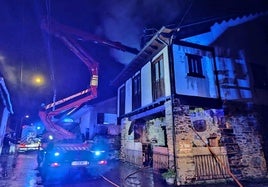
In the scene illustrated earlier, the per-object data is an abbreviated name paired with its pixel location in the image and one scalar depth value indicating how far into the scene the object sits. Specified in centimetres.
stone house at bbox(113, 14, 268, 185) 946
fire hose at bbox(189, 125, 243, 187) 936
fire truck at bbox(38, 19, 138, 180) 941
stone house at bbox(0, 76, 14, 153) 1511
